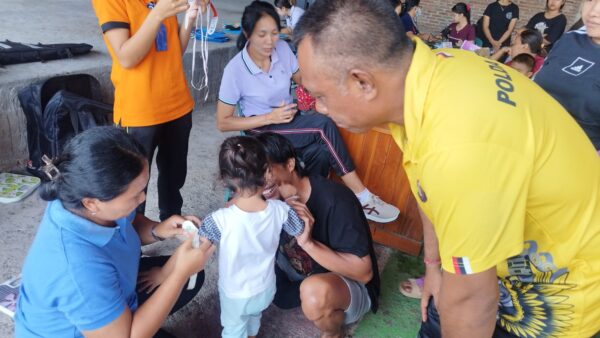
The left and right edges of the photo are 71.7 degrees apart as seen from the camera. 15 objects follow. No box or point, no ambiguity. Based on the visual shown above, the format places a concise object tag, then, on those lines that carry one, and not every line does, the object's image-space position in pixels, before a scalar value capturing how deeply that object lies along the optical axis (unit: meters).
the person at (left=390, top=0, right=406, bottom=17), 6.68
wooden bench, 2.49
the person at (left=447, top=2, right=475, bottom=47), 6.89
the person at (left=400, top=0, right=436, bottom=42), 6.80
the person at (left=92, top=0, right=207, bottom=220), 1.87
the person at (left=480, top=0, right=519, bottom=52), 6.72
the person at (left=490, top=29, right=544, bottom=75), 4.16
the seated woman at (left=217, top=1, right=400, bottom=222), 2.56
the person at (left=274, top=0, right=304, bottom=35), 5.82
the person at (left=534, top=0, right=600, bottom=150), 1.88
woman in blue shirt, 1.16
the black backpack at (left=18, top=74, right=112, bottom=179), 2.68
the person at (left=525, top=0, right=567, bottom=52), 5.62
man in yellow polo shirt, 0.80
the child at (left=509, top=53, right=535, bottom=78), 3.55
